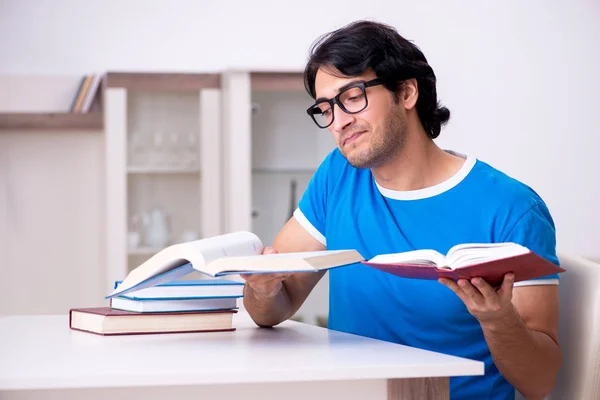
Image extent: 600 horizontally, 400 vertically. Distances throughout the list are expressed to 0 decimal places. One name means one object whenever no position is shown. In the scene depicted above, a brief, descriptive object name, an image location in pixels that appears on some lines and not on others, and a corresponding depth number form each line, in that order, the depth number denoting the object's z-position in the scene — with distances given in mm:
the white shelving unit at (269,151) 4521
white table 1918
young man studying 2415
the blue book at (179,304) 2300
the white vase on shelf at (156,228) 4607
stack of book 2282
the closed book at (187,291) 2295
